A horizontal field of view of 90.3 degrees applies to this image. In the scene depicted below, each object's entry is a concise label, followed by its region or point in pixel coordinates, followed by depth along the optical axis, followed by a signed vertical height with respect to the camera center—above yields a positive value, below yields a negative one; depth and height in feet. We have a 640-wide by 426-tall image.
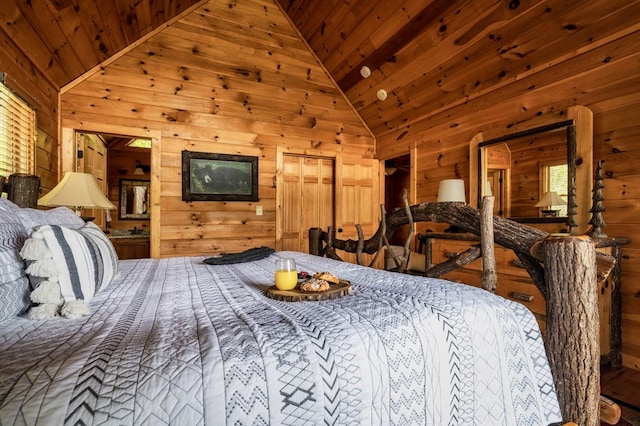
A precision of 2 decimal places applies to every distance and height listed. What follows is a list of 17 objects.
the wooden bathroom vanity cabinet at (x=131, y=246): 14.12 -1.62
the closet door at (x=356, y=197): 14.98 +0.70
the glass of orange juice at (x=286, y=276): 3.77 -0.77
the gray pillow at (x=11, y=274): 2.65 -0.56
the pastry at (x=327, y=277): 3.85 -0.80
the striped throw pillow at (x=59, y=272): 2.85 -0.60
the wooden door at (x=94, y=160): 11.12 +2.07
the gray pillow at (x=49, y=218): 3.86 -0.12
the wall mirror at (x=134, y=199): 18.34 +0.65
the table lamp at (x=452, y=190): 11.10 +0.78
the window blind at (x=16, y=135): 6.42 +1.67
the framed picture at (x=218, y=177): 12.16 +1.35
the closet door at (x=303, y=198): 14.01 +0.59
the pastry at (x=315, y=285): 3.55 -0.84
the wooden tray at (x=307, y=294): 3.44 -0.92
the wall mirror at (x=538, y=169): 8.23 +1.31
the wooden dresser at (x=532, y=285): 7.34 -1.91
